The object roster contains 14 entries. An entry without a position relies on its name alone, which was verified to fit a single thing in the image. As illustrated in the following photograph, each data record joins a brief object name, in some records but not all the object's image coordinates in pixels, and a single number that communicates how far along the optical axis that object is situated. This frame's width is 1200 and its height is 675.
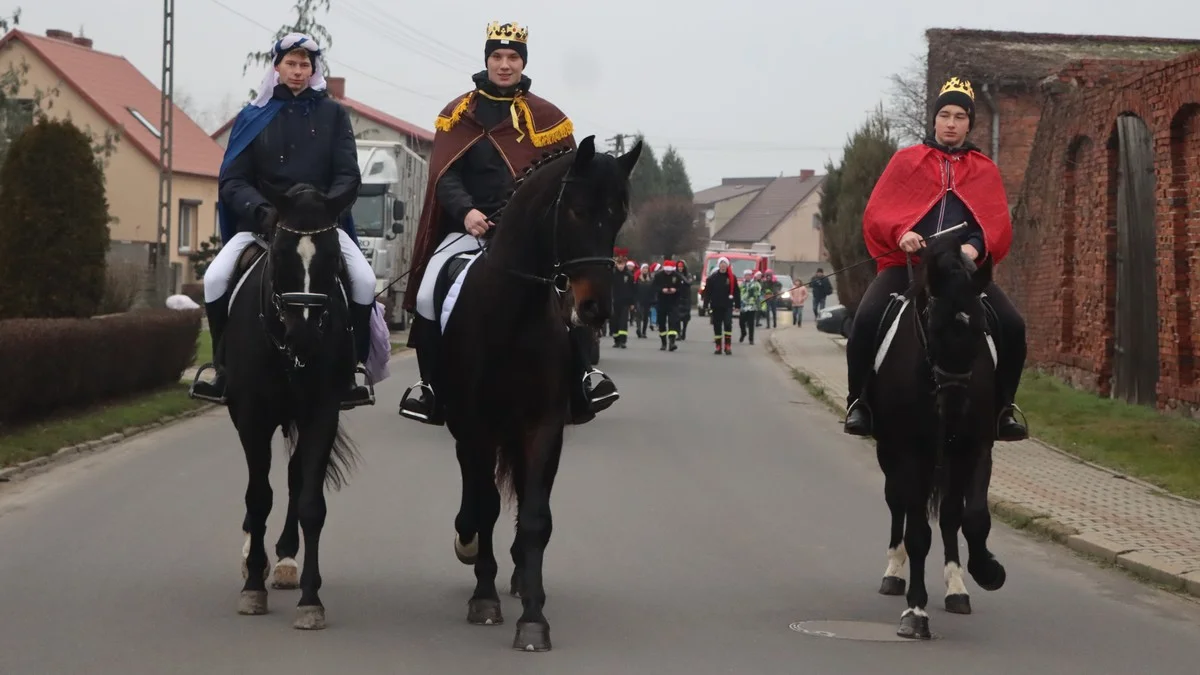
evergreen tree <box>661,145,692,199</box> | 153.12
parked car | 41.60
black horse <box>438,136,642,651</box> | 7.09
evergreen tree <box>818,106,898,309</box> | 32.25
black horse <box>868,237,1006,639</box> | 7.71
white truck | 37.25
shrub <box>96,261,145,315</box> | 28.88
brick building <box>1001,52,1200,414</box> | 17.36
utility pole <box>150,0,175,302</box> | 34.41
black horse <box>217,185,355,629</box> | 7.59
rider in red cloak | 8.46
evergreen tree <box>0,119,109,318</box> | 18.44
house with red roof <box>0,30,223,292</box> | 58.19
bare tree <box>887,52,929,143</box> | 64.06
